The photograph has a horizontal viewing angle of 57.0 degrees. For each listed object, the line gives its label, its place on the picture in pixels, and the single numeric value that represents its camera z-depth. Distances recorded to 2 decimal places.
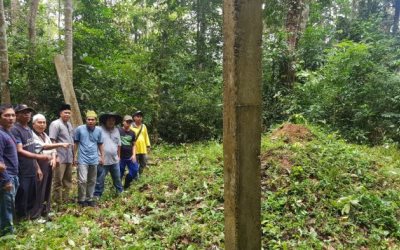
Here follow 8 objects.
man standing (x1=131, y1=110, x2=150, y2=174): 9.10
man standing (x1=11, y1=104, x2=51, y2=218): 5.98
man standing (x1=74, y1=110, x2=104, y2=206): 7.30
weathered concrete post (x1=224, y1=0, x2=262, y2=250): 2.25
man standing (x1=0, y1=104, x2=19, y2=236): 5.27
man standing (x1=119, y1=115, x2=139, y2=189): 8.66
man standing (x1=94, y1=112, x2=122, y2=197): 7.89
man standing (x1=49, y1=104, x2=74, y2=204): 7.16
